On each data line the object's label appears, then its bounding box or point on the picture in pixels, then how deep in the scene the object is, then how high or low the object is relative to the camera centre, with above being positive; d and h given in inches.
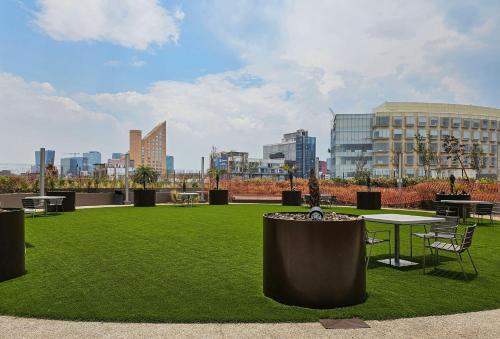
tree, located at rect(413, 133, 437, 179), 2576.5 +148.9
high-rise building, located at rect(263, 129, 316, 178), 6929.1 +477.0
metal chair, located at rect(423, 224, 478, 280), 253.9 -40.8
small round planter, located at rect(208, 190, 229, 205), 938.1 -42.8
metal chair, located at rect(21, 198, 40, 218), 582.6 -36.6
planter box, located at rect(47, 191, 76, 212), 721.0 -34.8
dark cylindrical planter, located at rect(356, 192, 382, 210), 823.7 -44.0
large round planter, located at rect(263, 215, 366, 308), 186.5 -37.4
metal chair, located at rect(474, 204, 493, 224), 546.0 -39.6
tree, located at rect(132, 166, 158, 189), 1129.4 +6.5
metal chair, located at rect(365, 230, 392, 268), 279.3 -41.9
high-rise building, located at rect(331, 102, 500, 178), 4020.7 +446.5
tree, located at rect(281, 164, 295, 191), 1108.3 +26.3
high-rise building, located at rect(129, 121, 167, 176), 5369.1 +432.6
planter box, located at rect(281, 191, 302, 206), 925.8 -44.1
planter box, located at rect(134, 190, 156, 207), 871.7 -42.2
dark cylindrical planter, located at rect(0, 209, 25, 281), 234.5 -37.5
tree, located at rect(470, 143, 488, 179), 2439.5 +87.0
